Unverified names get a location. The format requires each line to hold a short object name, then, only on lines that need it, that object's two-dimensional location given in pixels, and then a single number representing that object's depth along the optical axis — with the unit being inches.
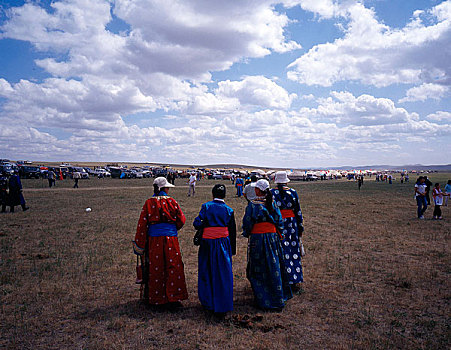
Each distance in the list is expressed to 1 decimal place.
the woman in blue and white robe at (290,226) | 225.1
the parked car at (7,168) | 1619.7
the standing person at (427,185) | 547.2
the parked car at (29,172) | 1921.8
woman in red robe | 194.9
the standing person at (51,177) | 1311.3
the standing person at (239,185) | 1022.1
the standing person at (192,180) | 971.0
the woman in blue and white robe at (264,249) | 199.5
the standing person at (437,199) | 543.2
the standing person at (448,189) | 627.3
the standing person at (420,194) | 527.5
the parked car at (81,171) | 2250.2
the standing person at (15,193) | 600.3
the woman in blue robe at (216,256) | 189.0
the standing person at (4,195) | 620.4
